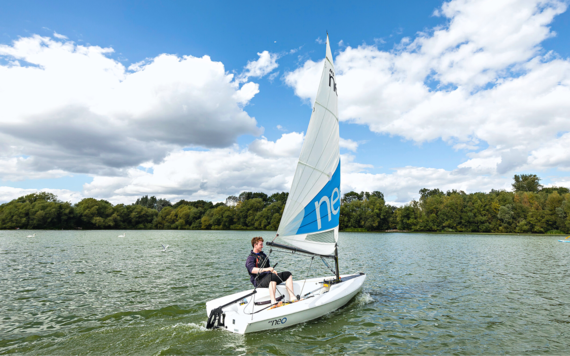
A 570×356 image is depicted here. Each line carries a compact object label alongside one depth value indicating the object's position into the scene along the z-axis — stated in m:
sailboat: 6.63
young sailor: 7.31
